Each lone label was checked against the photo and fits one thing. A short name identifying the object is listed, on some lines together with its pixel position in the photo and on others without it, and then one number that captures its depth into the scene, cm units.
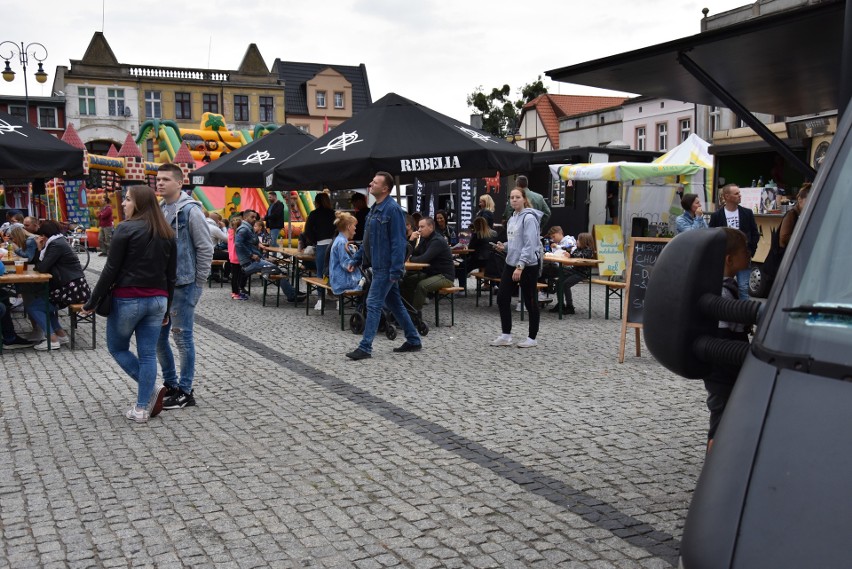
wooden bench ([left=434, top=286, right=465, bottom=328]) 1138
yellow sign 1510
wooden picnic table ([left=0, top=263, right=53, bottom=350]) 893
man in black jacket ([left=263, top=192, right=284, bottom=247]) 2089
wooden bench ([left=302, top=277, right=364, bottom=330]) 1084
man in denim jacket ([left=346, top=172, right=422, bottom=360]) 864
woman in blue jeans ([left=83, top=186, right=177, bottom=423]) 603
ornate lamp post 3241
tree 5625
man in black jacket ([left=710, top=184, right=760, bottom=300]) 1023
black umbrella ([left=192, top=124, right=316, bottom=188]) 1516
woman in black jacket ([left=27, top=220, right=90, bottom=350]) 931
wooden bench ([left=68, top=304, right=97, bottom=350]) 947
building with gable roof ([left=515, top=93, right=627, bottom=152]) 4822
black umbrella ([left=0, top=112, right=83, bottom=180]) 1057
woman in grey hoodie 935
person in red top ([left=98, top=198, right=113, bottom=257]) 2739
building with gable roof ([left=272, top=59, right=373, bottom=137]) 6719
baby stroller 1050
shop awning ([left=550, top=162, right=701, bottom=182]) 1823
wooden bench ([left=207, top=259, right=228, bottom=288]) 1727
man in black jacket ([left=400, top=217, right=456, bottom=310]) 1112
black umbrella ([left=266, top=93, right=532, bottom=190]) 1074
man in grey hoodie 668
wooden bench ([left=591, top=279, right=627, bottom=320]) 1136
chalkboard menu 874
